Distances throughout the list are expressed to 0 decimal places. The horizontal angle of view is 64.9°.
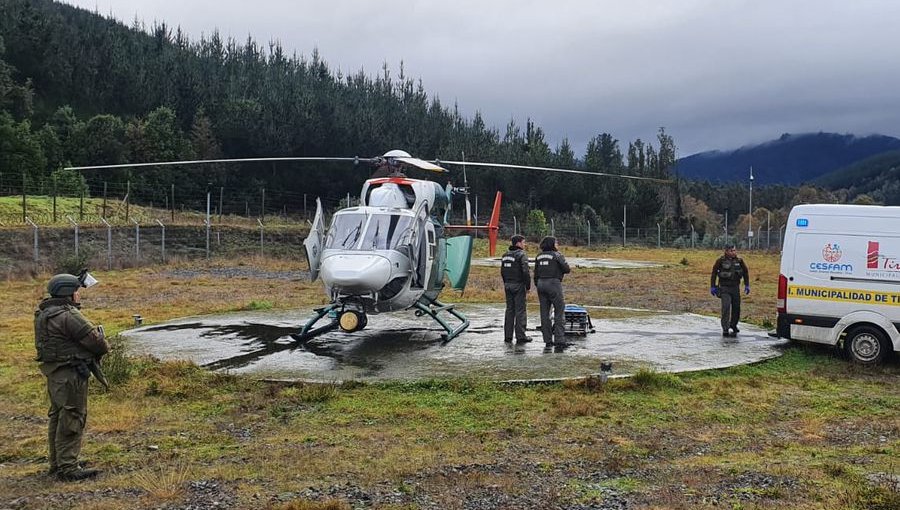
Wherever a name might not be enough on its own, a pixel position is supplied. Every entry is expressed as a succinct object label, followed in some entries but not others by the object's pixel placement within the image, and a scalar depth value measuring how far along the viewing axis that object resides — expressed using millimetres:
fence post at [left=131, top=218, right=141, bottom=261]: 29150
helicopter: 10195
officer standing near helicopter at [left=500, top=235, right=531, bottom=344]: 11312
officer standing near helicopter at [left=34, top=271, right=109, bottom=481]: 5777
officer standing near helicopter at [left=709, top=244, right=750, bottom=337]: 12438
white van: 10180
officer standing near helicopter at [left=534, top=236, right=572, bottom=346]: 11039
